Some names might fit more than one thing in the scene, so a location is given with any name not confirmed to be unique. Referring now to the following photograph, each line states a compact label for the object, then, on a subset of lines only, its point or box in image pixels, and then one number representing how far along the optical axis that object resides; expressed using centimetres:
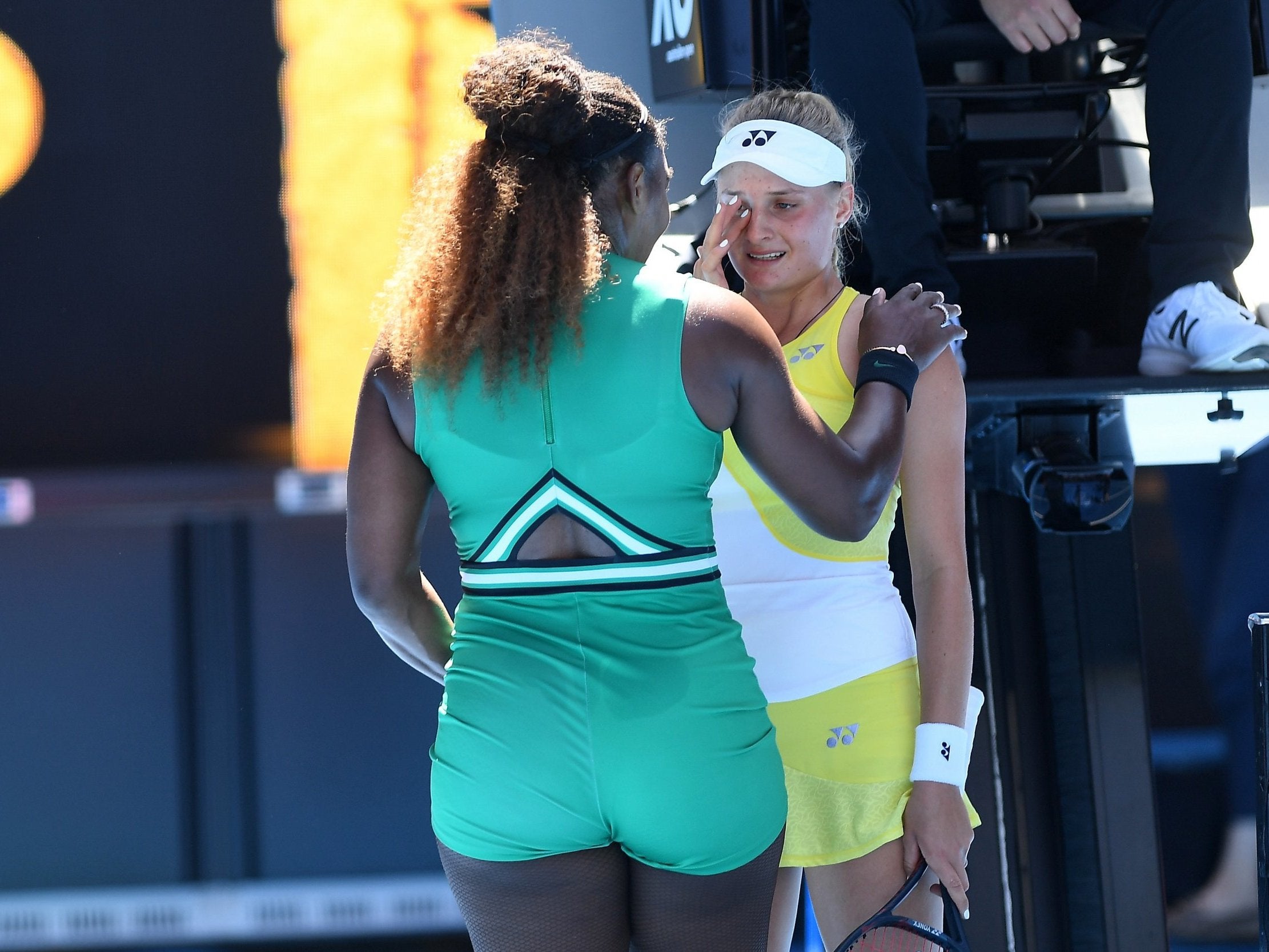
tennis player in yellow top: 1957
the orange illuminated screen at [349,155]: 2515
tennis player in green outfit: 1912
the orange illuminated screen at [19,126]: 2804
